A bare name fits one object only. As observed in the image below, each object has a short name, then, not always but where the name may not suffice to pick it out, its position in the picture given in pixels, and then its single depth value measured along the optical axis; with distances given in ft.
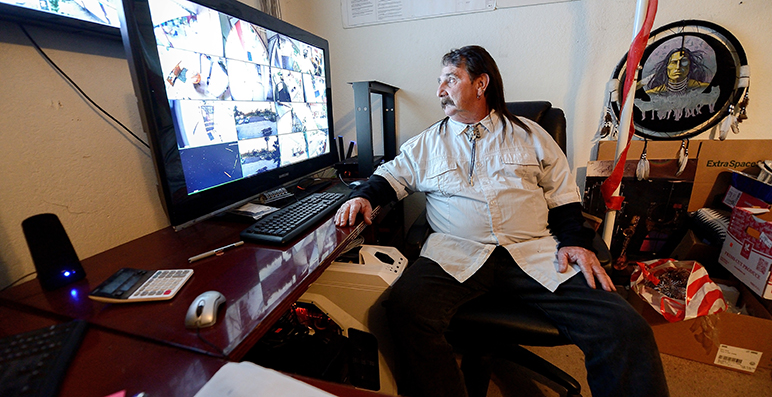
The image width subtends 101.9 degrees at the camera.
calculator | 2.03
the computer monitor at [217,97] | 2.54
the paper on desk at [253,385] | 1.31
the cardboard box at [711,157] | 4.88
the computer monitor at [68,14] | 2.38
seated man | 2.79
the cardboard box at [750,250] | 3.86
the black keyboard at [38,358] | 1.38
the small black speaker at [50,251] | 2.16
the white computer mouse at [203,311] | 1.74
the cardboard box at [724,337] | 3.94
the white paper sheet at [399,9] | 5.46
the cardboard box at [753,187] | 4.27
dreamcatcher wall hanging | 4.82
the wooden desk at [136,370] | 1.41
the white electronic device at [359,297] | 3.23
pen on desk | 2.57
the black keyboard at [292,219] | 2.87
